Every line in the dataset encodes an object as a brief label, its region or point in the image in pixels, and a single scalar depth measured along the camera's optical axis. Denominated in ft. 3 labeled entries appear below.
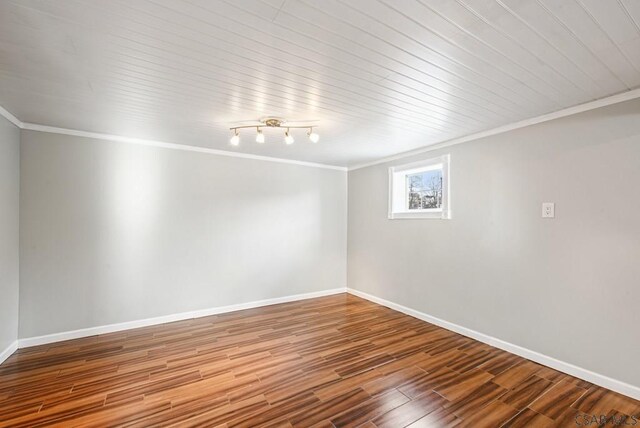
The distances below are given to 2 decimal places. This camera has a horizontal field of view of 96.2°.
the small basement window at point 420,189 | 11.64
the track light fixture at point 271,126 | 9.15
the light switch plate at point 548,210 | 8.36
